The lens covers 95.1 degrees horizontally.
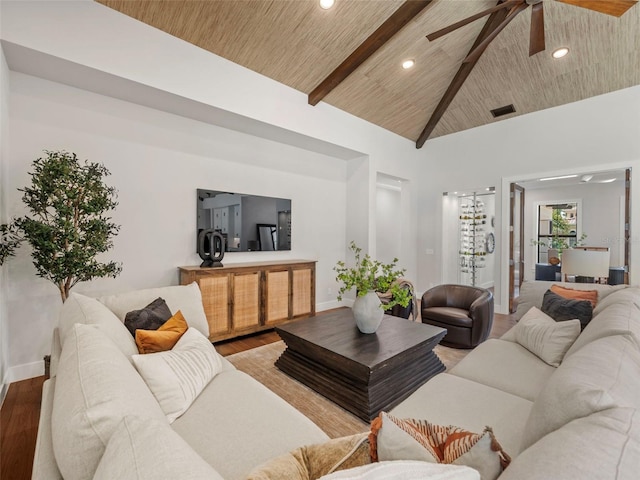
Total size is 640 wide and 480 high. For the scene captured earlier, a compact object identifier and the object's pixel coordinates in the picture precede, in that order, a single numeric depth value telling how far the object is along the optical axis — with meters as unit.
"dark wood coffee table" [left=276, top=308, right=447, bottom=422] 2.08
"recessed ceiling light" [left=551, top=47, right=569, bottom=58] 3.78
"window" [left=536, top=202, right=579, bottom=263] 7.13
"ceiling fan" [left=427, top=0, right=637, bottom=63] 2.25
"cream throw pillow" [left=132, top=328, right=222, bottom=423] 1.37
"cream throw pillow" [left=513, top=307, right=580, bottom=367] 1.94
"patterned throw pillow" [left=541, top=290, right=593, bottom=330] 2.13
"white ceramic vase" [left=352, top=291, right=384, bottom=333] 2.53
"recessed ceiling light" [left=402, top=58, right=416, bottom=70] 3.96
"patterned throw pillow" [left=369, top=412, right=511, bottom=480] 0.72
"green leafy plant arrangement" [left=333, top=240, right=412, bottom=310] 2.50
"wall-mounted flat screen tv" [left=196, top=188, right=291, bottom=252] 3.87
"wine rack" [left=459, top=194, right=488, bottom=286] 6.26
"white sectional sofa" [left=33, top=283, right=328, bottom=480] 0.65
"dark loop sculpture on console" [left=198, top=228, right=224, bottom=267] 3.64
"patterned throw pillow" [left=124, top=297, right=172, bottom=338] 1.76
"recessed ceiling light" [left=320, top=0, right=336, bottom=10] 2.96
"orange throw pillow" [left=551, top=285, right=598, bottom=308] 2.42
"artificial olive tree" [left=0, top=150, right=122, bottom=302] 2.28
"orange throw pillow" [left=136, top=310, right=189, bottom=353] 1.64
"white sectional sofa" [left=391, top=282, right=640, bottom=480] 0.59
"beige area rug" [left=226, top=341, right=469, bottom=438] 2.01
